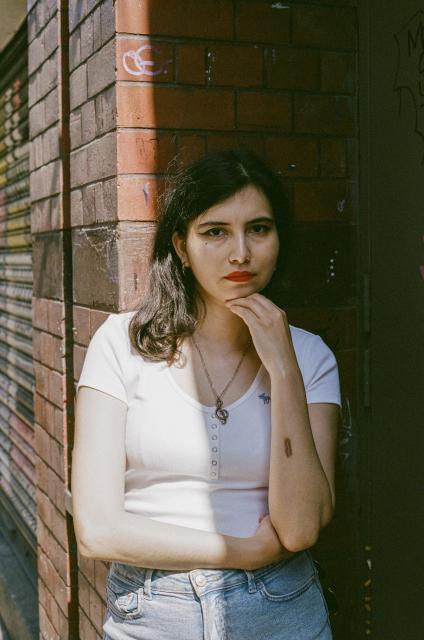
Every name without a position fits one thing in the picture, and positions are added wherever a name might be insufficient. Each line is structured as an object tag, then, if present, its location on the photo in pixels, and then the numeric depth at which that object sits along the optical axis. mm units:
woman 1887
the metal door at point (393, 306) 2371
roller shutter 4699
